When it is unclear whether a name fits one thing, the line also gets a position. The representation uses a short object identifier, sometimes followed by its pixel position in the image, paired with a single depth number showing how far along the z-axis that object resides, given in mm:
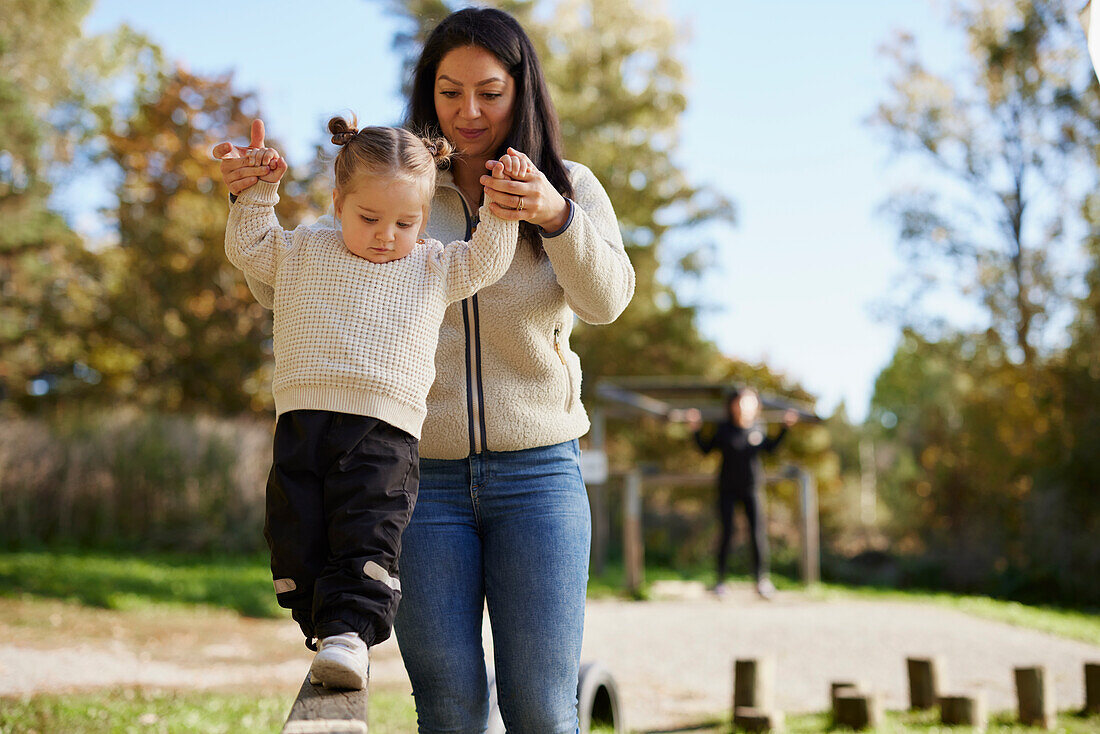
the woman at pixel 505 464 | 2223
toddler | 1923
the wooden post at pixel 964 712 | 5180
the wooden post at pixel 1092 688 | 5501
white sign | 10703
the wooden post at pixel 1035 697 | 5223
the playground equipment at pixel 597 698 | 3780
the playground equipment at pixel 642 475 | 11062
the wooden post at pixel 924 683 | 5625
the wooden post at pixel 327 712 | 1594
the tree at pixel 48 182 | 18953
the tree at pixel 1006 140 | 17594
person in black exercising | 10734
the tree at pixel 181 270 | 17797
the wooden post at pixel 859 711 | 5113
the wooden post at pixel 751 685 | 5254
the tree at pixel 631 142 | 20406
